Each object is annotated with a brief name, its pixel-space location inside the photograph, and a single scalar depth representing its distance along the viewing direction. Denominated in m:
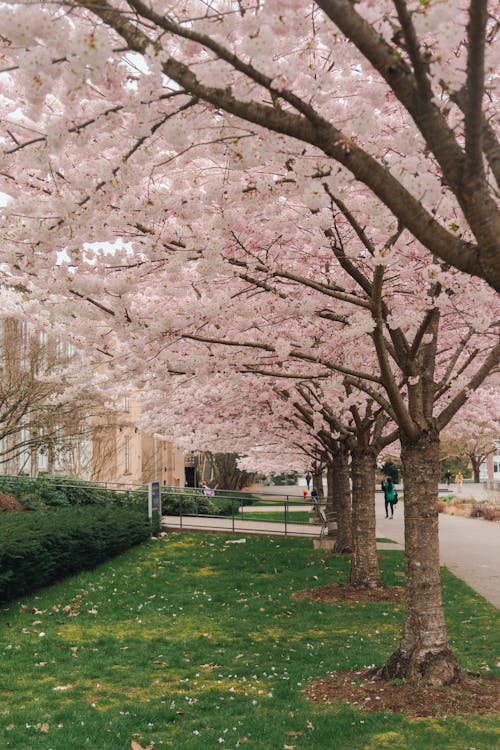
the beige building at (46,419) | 21.77
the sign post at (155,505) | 19.86
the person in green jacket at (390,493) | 31.43
